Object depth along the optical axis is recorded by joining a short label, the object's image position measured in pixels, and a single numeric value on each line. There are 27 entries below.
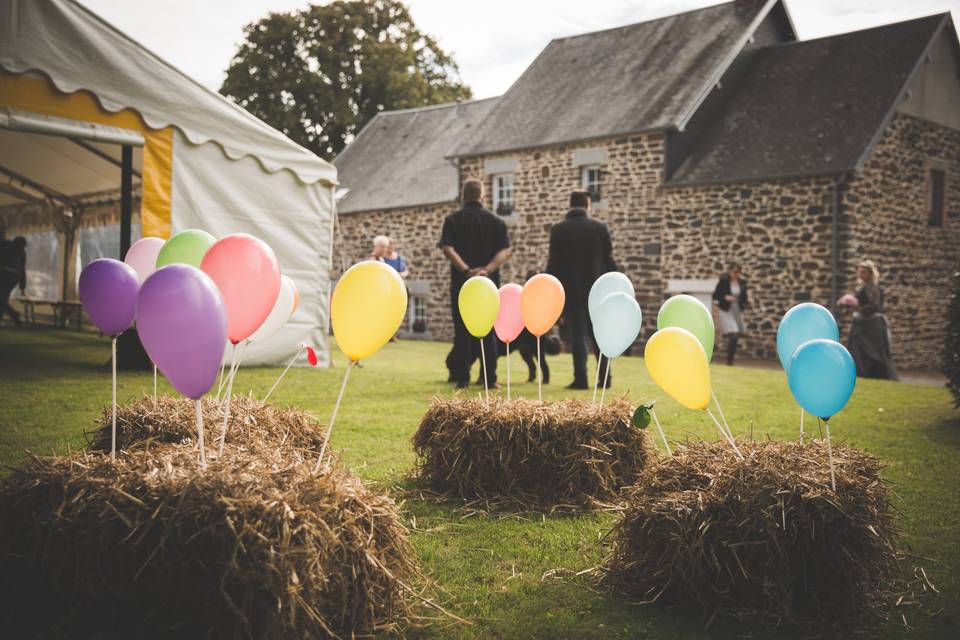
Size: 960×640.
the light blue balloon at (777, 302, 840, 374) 3.03
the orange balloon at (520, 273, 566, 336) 4.28
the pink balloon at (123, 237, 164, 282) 3.46
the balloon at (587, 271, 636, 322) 4.23
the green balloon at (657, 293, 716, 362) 3.28
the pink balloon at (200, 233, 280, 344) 2.53
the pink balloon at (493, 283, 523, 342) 4.52
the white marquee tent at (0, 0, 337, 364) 6.82
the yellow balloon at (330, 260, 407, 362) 2.64
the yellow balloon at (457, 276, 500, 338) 4.27
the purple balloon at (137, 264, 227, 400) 2.14
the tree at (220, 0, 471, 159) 29.80
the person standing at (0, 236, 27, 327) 13.43
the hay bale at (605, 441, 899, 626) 2.47
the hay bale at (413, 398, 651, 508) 3.73
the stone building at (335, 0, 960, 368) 14.97
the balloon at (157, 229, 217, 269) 2.92
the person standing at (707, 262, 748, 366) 13.12
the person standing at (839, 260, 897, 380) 11.14
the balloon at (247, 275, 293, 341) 3.22
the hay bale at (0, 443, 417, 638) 1.98
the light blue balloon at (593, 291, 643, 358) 3.83
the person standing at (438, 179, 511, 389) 7.57
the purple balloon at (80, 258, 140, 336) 2.71
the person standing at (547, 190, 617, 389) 7.80
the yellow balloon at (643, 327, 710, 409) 2.78
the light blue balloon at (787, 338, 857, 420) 2.53
